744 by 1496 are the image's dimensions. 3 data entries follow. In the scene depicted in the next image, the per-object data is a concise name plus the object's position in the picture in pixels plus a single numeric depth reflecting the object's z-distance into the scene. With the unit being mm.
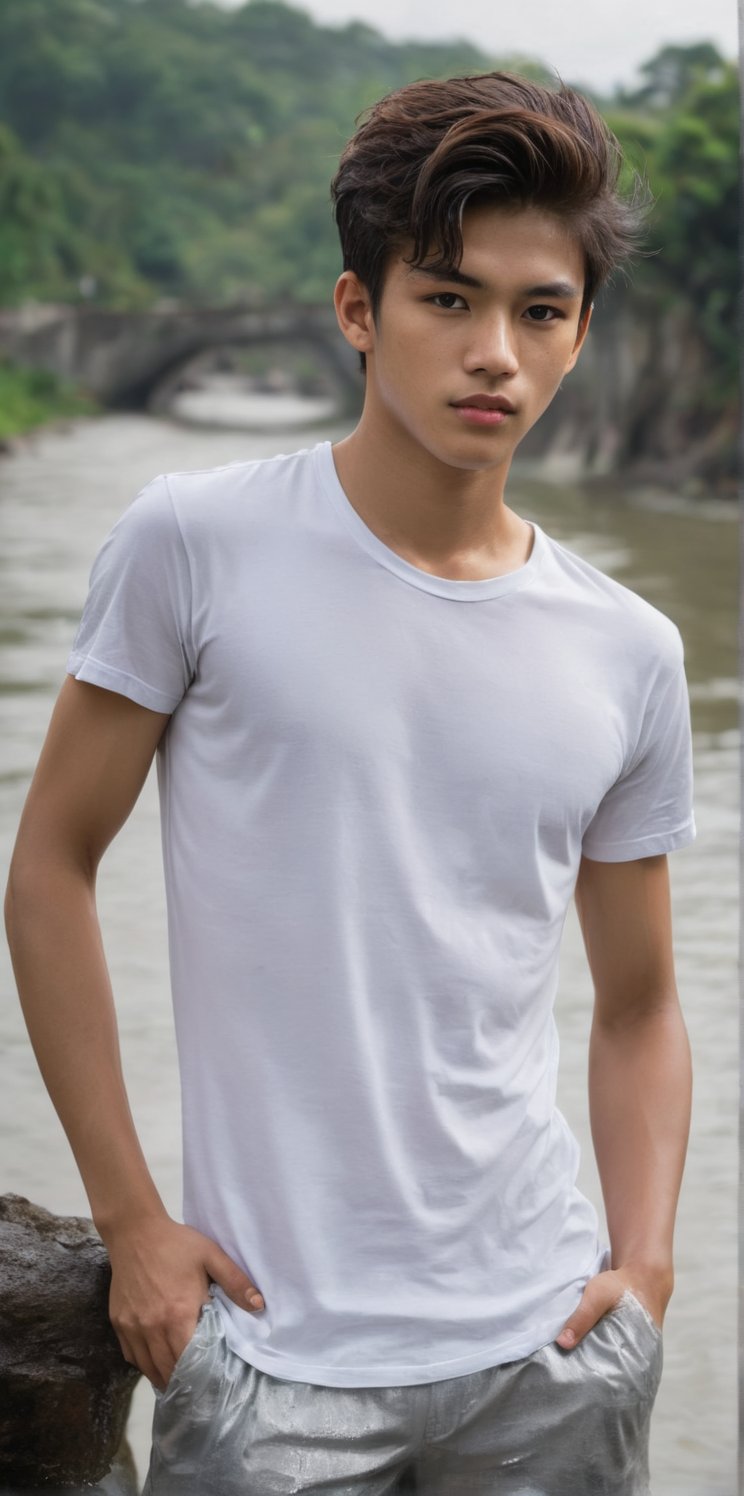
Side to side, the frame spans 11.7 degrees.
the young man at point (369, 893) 2547
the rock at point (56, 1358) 2870
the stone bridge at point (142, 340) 38085
